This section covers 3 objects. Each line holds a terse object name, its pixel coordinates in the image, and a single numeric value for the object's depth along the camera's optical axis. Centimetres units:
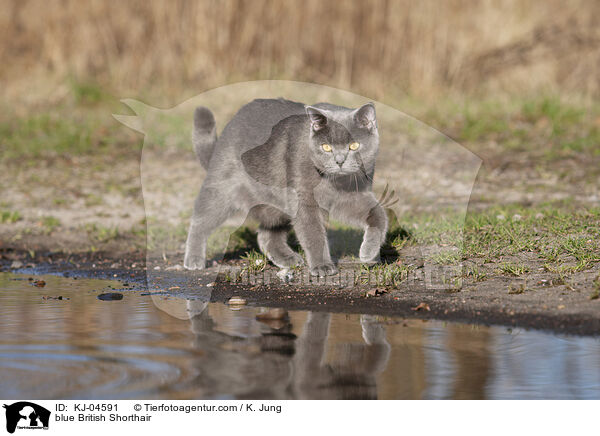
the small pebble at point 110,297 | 509
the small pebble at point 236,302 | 489
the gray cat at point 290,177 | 500
